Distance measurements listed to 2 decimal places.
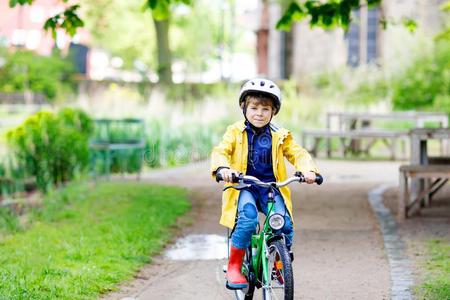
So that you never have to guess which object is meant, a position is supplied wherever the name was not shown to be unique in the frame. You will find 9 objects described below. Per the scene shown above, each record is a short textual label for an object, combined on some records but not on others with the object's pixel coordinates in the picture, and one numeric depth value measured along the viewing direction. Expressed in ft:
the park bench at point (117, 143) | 53.57
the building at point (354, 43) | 111.24
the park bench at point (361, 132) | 68.54
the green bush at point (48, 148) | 49.78
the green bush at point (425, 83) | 95.96
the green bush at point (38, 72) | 123.13
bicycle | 20.89
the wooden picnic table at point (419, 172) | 36.70
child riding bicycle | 22.22
